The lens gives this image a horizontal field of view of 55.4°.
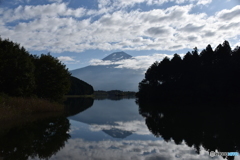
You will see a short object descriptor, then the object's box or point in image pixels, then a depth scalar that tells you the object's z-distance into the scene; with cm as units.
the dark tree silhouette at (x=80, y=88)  13232
